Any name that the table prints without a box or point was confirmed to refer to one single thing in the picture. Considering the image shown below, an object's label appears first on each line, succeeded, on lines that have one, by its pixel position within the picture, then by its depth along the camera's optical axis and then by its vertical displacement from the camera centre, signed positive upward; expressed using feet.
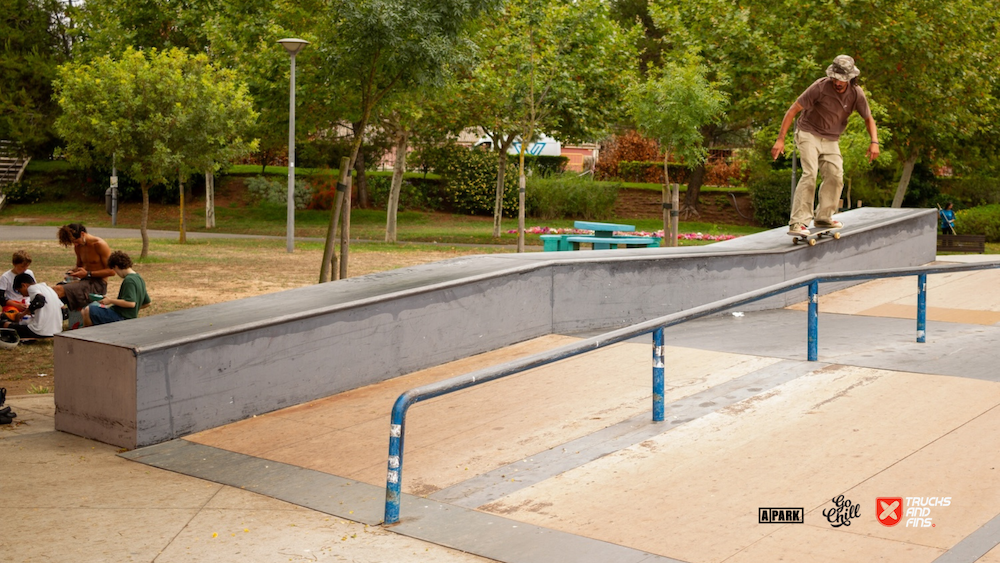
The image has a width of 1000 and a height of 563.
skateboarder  33.37 +2.88
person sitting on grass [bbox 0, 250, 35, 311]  33.96 -2.91
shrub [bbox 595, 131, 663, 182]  151.23 +9.12
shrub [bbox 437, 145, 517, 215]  123.24 +3.53
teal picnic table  54.34 -1.79
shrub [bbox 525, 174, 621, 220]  119.65 +1.31
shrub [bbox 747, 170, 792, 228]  116.26 +1.56
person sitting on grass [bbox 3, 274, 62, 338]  32.27 -3.67
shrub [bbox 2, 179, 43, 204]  130.31 +1.53
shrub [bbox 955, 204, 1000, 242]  89.97 -0.83
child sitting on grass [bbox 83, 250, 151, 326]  30.60 -2.98
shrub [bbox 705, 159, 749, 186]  140.36 +5.43
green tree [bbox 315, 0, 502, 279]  37.60 +6.51
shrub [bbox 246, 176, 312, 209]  120.88 +1.75
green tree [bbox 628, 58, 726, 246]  64.23 +6.79
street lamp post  55.26 +4.89
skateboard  35.68 -0.82
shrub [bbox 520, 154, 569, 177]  133.42 +6.43
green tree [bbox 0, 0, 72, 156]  127.95 +17.41
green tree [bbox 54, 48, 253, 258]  63.57 +5.99
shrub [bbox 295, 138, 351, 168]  121.03 +6.99
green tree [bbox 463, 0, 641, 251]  78.12 +11.74
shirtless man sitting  35.29 -2.33
